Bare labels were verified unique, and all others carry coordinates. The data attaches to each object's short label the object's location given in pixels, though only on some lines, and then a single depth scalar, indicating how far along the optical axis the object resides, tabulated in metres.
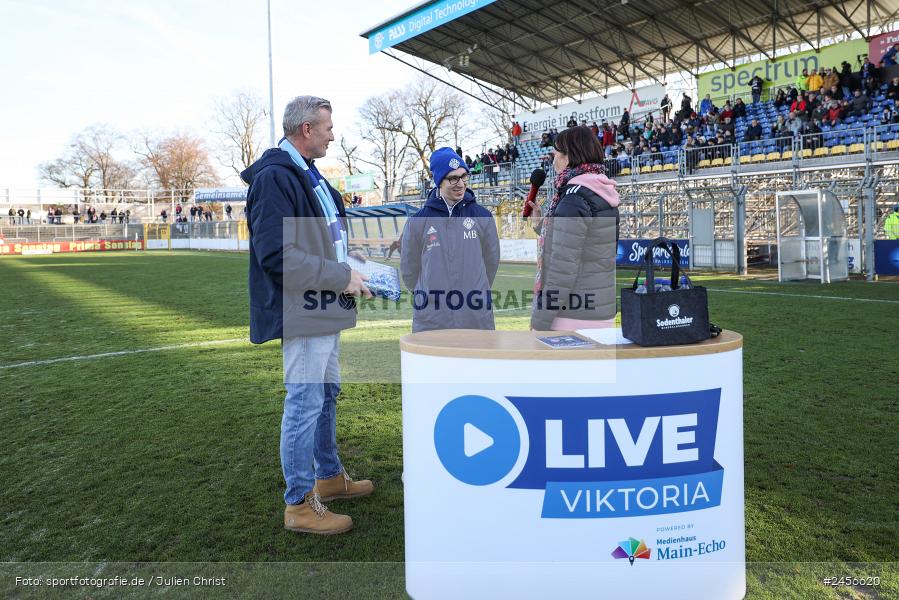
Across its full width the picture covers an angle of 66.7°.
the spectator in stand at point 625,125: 28.55
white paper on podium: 2.51
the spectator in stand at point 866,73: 20.06
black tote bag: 2.38
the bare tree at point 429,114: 52.59
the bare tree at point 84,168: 64.12
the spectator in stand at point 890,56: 21.09
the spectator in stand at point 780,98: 22.47
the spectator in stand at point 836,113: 18.89
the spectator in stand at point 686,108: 25.12
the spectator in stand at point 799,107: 19.67
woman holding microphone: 3.42
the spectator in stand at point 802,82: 22.45
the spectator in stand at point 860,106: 18.83
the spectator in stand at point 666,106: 28.08
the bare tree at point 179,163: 65.94
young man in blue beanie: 4.01
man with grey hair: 3.06
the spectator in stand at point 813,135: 18.45
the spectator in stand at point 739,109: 23.95
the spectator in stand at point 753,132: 20.56
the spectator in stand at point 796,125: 18.98
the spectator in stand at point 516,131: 34.56
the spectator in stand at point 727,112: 23.27
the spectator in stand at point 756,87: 24.73
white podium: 2.33
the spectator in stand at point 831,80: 20.55
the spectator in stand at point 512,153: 30.83
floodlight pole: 39.28
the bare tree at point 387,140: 55.00
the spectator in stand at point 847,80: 20.56
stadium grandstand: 18.86
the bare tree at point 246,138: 63.88
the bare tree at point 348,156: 59.78
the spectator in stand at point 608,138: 25.66
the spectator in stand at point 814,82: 21.84
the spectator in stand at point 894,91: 18.17
